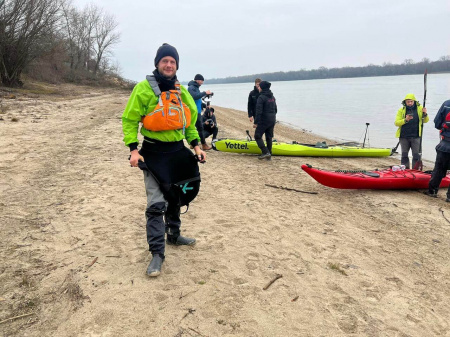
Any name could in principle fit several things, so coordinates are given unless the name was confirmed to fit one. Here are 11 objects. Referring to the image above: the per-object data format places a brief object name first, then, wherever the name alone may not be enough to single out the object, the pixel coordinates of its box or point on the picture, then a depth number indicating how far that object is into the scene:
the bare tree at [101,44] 47.44
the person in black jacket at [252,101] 9.44
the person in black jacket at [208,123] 9.15
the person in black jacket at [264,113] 7.95
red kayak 5.95
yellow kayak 9.09
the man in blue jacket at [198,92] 7.60
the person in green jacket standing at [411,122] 7.27
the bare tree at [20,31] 20.34
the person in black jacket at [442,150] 5.68
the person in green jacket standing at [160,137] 2.83
